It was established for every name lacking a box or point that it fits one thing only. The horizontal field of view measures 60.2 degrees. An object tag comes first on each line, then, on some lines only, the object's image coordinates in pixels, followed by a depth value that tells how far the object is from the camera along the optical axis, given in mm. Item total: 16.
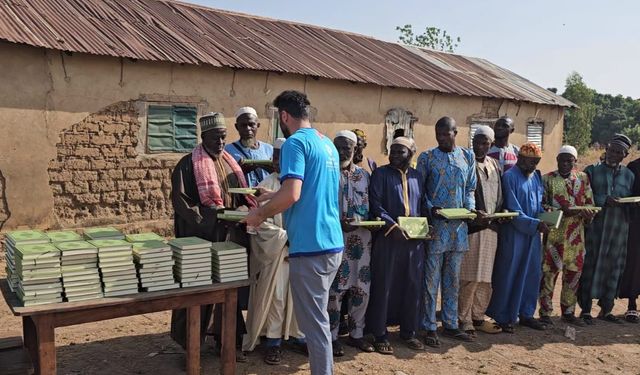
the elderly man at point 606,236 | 5457
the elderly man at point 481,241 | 4871
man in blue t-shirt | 3262
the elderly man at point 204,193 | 3986
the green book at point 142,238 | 3580
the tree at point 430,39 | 34125
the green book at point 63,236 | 3439
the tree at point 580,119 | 29391
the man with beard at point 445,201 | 4625
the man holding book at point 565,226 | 5219
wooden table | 3033
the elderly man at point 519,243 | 4934
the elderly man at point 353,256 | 4383
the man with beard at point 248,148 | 4770
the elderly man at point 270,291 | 4215
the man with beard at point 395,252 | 4449
